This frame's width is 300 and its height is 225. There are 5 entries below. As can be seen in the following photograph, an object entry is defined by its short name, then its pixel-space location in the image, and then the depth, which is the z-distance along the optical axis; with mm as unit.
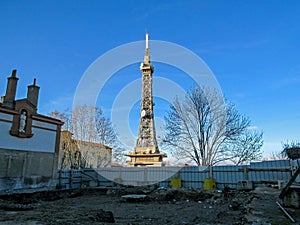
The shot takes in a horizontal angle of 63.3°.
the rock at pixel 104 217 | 6017
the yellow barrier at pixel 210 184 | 14641
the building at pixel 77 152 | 26891
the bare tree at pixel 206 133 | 20062
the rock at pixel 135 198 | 12417
